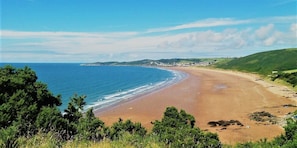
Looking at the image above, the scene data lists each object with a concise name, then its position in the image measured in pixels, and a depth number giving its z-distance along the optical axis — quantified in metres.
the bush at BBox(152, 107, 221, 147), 12.55
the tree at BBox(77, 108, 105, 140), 17.28
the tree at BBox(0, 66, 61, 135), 15.82
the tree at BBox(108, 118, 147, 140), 18.47
